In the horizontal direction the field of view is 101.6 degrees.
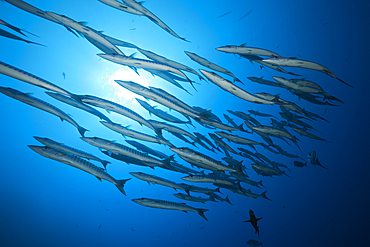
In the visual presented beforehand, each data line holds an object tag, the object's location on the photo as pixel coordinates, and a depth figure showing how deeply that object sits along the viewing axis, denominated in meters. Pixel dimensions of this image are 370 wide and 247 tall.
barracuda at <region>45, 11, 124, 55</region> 2.54
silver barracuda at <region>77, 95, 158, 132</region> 3.16
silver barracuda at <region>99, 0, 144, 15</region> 2.81
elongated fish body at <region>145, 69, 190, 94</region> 3.60
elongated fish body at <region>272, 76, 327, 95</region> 3.10
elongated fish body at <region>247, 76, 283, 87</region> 4.04
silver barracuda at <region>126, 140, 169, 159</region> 4.22
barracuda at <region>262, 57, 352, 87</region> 2.58
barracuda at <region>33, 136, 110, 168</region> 3.32
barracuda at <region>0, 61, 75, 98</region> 2.22
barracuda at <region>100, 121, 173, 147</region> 3.56
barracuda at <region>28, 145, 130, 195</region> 2.94
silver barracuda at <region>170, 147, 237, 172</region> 3.06
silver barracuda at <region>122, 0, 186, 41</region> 2.82
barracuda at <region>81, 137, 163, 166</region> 3.38
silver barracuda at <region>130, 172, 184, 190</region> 4.20
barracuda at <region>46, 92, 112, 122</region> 3.39
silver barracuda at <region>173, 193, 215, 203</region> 5.06
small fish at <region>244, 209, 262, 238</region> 4.12
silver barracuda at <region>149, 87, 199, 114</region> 3.13
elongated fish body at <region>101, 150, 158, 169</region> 3.54
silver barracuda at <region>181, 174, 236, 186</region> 3.79
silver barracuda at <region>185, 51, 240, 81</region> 3.82
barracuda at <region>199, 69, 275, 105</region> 2.06
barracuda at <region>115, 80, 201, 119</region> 2.96
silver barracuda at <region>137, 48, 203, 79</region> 3.44
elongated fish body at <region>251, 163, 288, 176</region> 4.60
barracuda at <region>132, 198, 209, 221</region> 4.43
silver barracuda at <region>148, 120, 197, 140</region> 3.87
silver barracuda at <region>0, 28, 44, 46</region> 2.43
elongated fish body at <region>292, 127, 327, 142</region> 4.25
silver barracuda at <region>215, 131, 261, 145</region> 3.96
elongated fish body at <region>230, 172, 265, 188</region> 4.57
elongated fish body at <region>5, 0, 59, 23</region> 2.58
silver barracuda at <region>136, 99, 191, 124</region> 3.89
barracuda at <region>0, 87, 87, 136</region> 2.86
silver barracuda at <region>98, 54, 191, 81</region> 2.75
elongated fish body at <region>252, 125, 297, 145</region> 3.75
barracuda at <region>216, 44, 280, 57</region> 3.03
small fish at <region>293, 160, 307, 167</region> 5.94
